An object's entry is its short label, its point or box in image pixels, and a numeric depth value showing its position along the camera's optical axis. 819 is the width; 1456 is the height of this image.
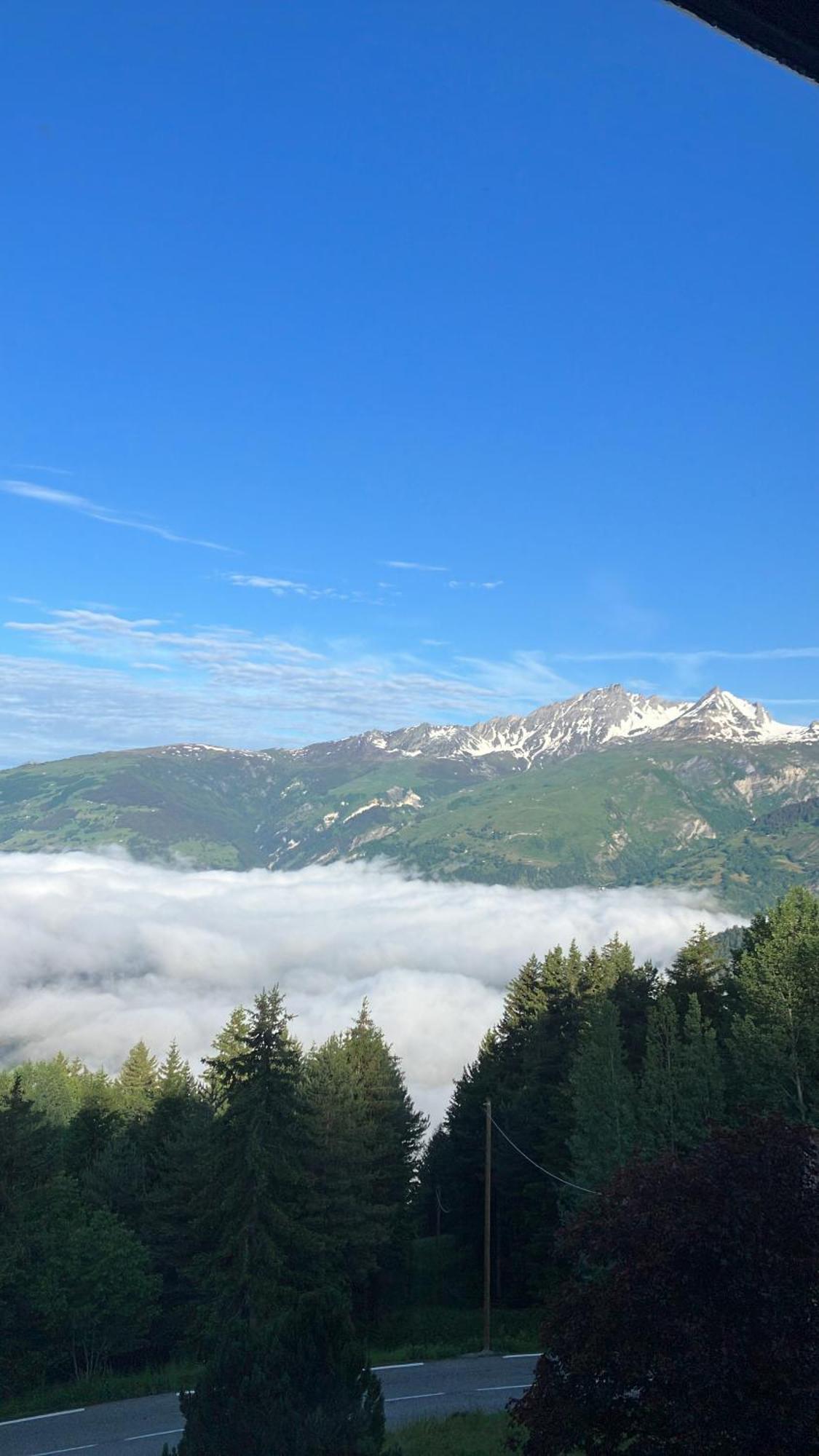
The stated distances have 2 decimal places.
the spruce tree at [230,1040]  62.25
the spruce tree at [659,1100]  42.00
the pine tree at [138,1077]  90.79
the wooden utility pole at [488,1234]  41.22
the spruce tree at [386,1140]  56.97
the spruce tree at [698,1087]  41.94
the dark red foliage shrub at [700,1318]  13.80
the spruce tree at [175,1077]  78.81
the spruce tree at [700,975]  58.72
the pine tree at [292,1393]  18.05
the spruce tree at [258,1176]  39.41
